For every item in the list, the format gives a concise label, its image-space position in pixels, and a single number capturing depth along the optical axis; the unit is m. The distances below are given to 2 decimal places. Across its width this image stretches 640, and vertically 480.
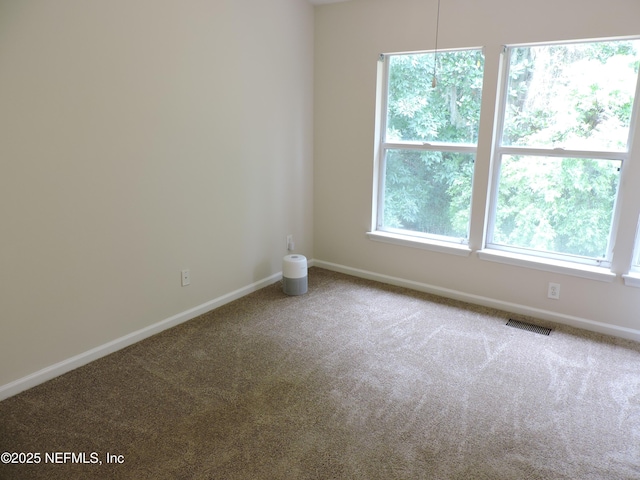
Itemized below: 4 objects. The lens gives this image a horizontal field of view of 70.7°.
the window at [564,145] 2.92
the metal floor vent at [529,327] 3.16
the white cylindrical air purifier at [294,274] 3.67
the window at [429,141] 3.46
